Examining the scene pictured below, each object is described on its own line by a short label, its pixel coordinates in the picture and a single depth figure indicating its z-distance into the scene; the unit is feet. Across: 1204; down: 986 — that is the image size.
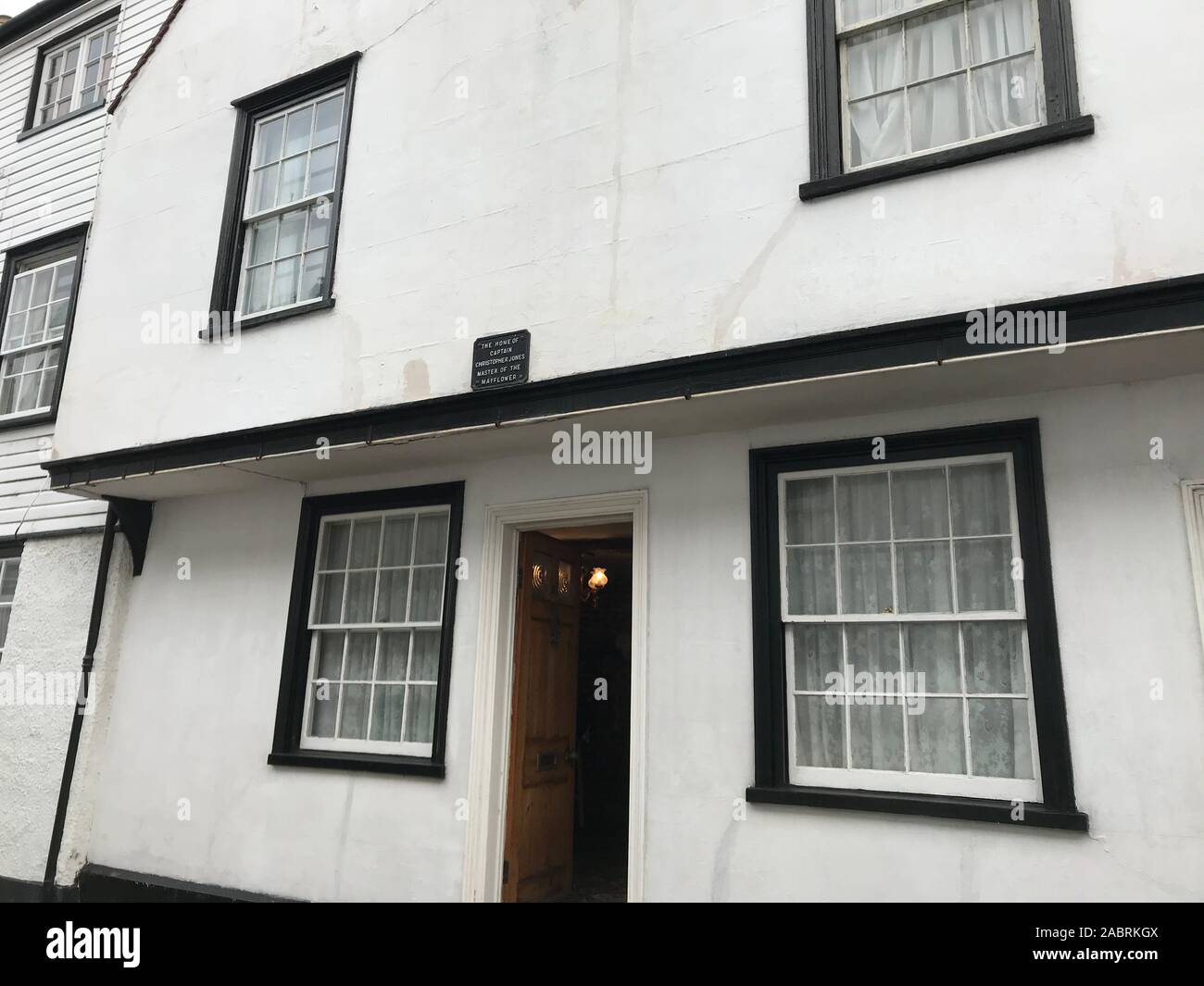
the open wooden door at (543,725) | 19.99
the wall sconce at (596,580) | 26.32
